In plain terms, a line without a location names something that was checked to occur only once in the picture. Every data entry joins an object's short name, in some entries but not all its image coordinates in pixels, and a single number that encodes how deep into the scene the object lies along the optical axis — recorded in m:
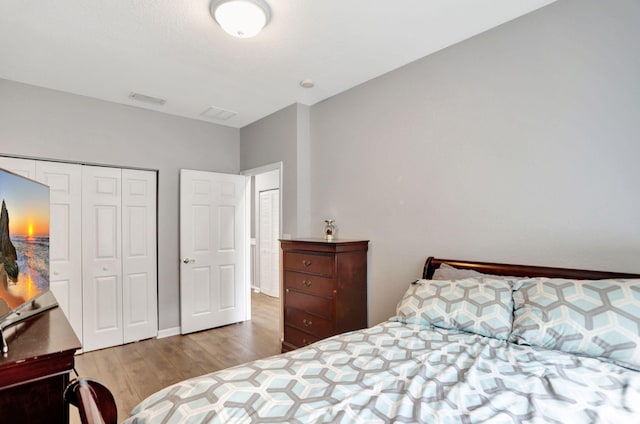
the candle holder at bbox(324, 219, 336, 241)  3.36
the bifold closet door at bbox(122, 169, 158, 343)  3.67
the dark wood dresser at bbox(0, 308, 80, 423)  1.18
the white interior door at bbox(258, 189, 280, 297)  5.91
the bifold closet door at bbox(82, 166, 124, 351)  3.43
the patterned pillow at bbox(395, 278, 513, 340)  1.75
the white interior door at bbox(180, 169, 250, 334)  3.95
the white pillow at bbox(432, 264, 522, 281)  2.18
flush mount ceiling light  1.97
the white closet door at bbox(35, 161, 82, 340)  3.23
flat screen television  1.39
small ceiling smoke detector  3.14
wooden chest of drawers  2.82
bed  1.06
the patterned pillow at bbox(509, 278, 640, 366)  1.41
